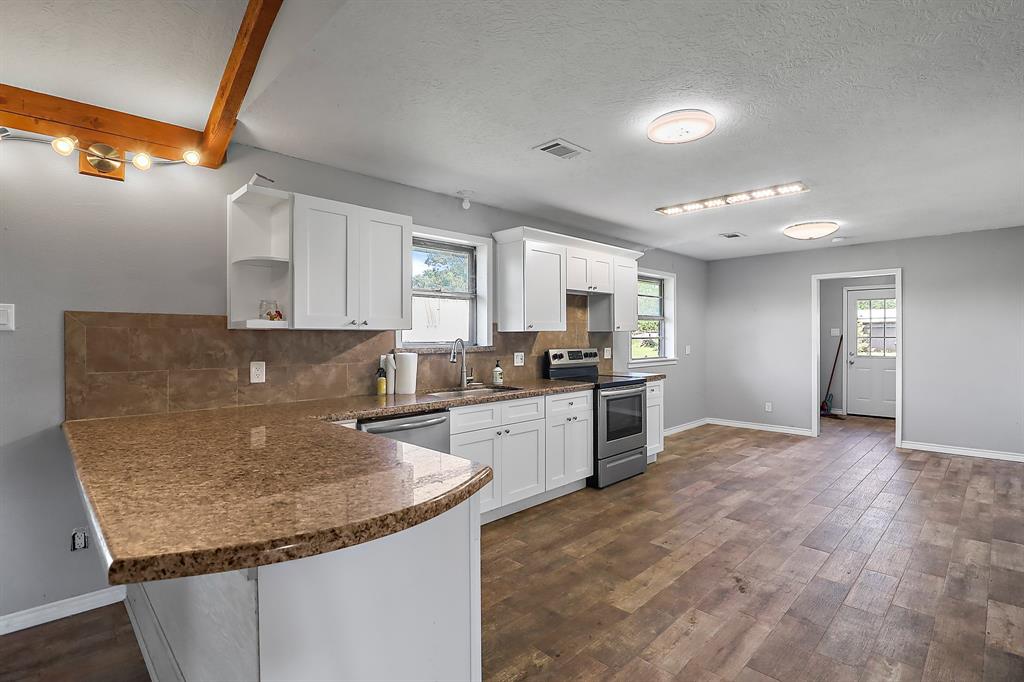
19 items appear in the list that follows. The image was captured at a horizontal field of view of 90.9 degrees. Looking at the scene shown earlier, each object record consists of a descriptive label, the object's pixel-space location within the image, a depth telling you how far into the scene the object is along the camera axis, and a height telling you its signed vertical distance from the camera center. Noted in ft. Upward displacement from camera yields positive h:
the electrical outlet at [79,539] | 7.98 -3.21
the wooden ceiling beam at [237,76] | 6.05 +3.67
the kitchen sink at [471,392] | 11.44 -1.31
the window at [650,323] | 20.57 +0.64
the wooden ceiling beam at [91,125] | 7.30 +3.36
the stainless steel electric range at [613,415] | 13.96 -2.25
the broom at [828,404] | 26.85 -3.55
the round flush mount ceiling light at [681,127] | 8.34 +3.61
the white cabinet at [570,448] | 12.71 -2.90
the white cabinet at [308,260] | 9.16 +1.46
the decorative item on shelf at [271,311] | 9.32 +0.50
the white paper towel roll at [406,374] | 11.32 -0.82
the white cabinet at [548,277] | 13.67 +1.80
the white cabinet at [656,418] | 16.28 -2.61
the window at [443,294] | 12.65 +1.15
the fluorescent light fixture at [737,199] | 12.60 +3.72
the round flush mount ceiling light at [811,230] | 15.39 +3.34
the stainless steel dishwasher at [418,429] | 9.13 -1.74
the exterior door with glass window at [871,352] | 25.49 -0.75
